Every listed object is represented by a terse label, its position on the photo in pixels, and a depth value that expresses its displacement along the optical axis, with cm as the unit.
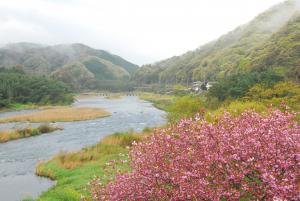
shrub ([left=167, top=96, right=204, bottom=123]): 5516
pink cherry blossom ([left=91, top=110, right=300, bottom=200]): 938
